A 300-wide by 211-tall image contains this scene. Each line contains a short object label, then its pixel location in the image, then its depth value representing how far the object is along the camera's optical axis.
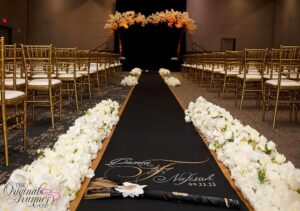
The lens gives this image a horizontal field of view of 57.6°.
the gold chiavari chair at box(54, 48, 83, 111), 4.38
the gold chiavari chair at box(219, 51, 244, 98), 5.23
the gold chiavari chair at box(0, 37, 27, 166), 2.30
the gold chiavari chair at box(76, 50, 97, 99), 5.00
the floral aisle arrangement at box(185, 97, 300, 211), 1.44
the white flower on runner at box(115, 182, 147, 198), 1.73
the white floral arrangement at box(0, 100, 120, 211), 1.42
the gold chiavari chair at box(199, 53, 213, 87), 6.93
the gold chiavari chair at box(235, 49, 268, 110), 4.53
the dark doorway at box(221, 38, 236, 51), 15.74
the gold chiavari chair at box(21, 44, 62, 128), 3.37
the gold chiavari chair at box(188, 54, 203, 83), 8.36
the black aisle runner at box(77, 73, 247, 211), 1.70
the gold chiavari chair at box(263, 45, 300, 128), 3.51
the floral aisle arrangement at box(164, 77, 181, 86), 7.74
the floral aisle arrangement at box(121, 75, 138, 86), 7.74
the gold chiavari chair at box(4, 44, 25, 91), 2.80
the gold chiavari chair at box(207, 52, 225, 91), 6.29
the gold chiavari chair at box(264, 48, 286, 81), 4.14
